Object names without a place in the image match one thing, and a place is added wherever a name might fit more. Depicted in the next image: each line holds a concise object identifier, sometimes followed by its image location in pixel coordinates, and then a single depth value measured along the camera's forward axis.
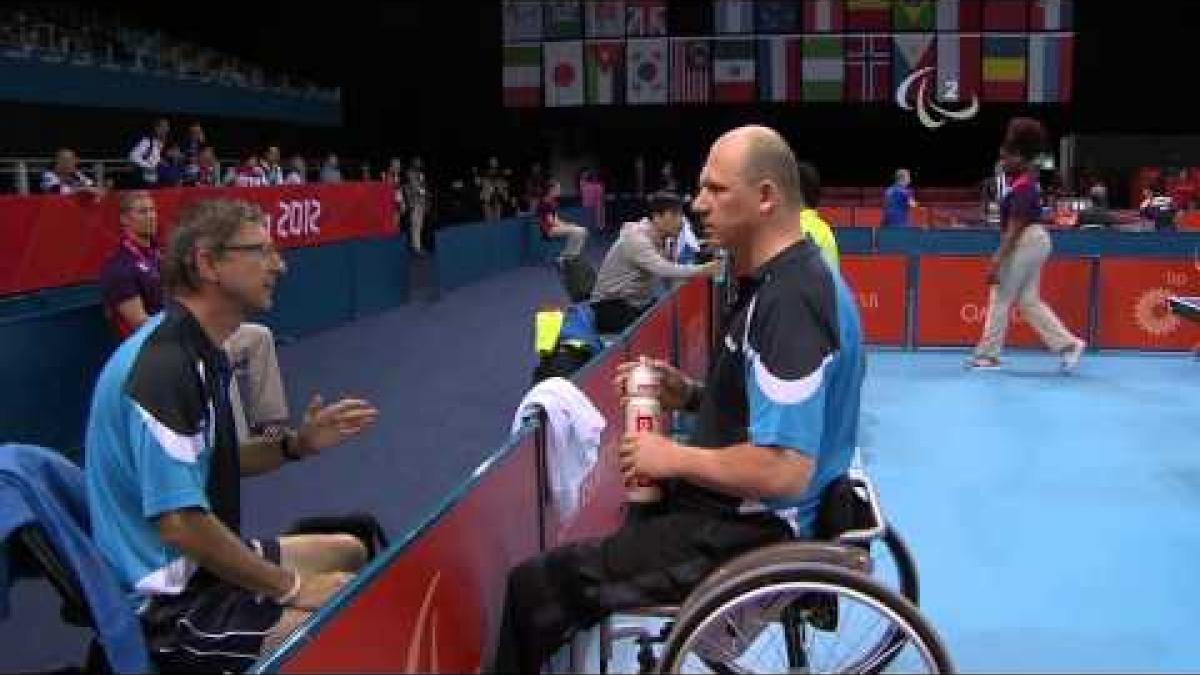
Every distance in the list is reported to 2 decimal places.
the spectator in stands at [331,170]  18.89
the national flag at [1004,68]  22.97
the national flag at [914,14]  22.97
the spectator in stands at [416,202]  21.17
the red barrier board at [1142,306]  10.80
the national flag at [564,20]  24.08
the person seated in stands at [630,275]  7.73
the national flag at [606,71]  24.09
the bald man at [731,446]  2.83
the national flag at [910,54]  23.09
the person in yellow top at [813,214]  6.32
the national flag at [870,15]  23.08
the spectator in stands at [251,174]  14.15
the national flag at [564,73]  24.33
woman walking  9.06
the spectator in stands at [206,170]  13.99
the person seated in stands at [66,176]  10.97
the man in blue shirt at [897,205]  17.06
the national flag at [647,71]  23.97
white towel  3.71
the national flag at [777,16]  23.33
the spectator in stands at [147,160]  13.71
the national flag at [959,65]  22.98
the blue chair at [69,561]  2.54
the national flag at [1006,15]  22.80
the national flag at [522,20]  24.34
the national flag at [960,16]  22.86
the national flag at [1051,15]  22.67
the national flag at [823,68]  23.55
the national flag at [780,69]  23.62
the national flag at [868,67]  23.30
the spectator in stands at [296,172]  16.33
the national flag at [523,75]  24.58
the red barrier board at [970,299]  10.97
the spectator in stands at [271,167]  14.85
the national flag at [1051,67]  22.83
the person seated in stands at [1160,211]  15.98
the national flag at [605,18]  23.89
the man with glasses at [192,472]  2.63
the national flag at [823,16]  23.23
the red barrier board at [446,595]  2.23
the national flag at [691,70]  23.86
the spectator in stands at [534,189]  23.67
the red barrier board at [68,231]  7.89
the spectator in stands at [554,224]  14.10
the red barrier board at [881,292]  11.29
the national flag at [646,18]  23.70
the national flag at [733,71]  23.81
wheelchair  2.74
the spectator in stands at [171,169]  13.86
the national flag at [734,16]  23.55
